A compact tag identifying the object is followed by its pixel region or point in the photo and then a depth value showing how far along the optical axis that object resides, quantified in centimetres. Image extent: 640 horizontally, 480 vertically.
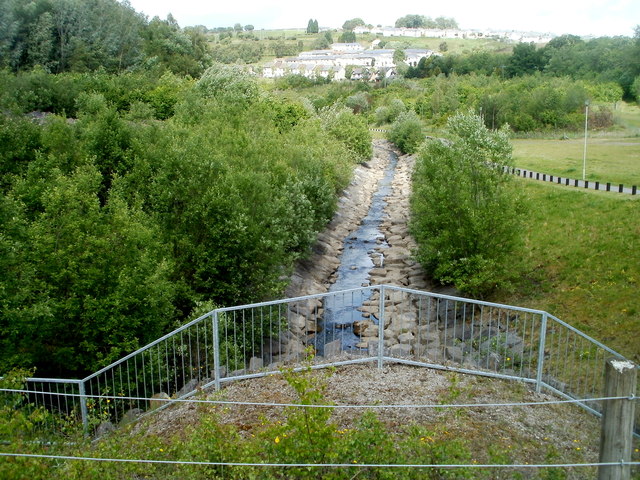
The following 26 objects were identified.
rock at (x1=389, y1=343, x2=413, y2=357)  1340
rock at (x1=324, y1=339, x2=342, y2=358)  1748
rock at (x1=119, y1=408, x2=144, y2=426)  1164
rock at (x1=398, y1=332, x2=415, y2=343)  2090
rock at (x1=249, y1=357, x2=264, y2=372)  1233
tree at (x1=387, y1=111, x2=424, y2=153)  7869
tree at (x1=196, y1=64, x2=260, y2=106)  5273
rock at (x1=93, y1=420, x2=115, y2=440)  1149
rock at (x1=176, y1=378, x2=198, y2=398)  1249
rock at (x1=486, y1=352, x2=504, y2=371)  1536
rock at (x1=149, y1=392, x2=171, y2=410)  1184
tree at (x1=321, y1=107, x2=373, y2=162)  6425
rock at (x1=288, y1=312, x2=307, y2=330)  2434
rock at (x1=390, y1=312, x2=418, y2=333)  2333
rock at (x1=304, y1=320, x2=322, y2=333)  2436
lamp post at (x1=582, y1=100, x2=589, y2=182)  4255
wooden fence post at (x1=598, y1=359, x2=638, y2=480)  679
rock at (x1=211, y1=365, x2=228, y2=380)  1257
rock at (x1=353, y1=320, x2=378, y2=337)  2450
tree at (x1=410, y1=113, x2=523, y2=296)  2723
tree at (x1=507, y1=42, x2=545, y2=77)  10625
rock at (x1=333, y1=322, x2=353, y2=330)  2503
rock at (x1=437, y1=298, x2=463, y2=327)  2645
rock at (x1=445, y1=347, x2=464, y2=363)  1497
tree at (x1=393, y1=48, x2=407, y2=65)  18730
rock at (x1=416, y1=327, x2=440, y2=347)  1879
